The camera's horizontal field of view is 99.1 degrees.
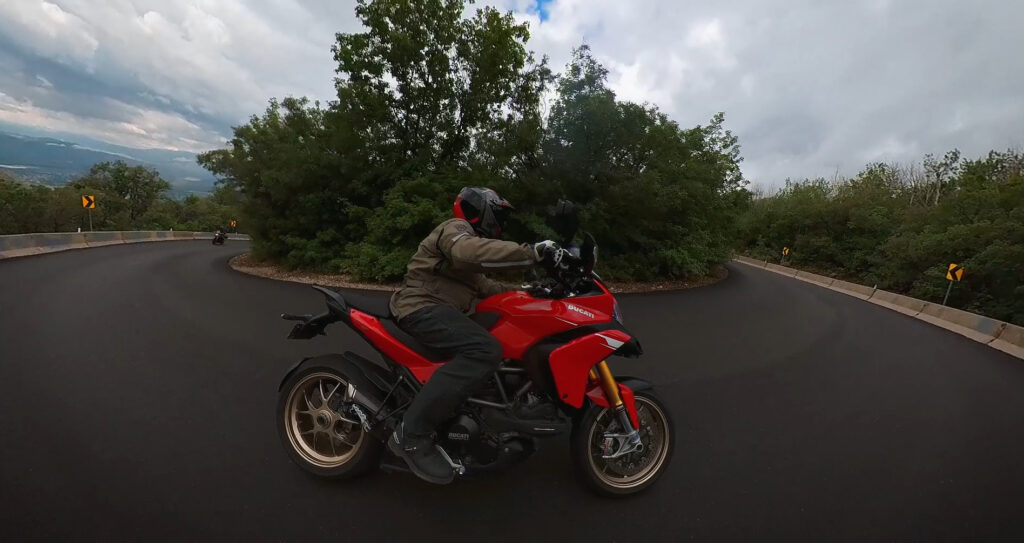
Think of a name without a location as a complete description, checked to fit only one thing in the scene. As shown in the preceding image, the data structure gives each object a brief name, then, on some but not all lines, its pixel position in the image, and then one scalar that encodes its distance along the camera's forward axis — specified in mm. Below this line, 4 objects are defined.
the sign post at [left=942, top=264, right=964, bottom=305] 12566
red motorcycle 2270
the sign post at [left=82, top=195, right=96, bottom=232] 18984
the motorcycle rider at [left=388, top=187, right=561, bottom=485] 2123
